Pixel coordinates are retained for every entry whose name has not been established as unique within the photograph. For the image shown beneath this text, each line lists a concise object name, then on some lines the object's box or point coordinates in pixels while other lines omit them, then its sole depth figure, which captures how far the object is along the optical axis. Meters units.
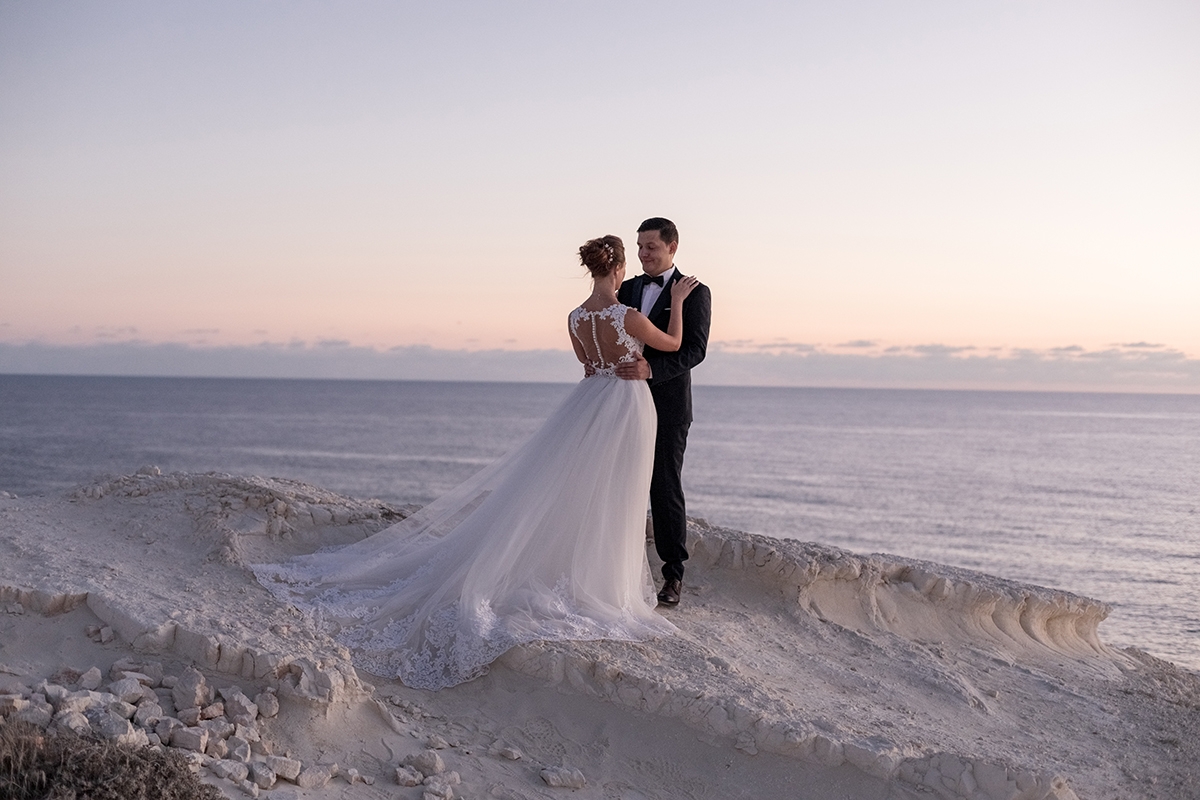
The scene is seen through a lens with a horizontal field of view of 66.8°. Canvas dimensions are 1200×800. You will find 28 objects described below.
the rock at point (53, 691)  4.06
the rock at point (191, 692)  4.34
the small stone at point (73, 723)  3.82
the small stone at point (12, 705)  3.86
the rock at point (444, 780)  4.21
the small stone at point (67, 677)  4.38
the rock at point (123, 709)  4.09
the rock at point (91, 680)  4.36
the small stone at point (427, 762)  4.37
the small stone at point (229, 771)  3.84
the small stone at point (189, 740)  3.99
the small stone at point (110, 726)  3.86
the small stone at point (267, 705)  4.46
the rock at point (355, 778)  4.15
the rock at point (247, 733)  4.23
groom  6.50
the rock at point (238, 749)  4.05
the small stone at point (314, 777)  4.02
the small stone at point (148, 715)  4.07
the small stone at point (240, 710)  4.33
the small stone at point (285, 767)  4.01
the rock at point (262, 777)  3.89
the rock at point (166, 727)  4.00
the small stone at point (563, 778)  4.50
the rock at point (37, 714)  3.83
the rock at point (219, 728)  4.14
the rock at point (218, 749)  4.02
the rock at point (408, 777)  4.21
